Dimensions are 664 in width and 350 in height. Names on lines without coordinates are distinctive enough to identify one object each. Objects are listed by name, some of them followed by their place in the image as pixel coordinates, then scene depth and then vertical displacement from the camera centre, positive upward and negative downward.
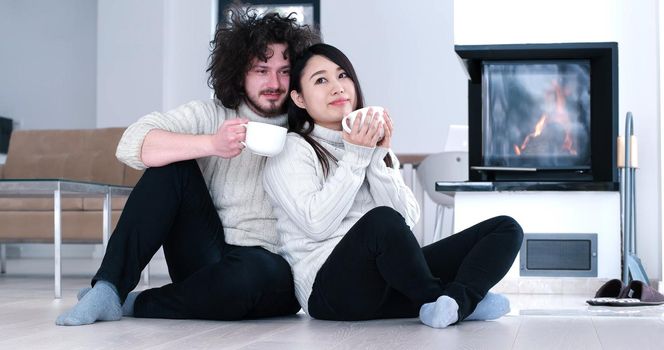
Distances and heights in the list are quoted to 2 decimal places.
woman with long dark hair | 1.99 -0.09
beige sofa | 4.60 +0.05
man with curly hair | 2.10 -0.04
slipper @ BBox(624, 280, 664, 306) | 2.99 -0.33
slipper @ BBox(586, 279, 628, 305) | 3.17 -0.34
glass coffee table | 3.15 -0.02
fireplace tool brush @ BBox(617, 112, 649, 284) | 3.64 -0.07
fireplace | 3.93 +0.30
